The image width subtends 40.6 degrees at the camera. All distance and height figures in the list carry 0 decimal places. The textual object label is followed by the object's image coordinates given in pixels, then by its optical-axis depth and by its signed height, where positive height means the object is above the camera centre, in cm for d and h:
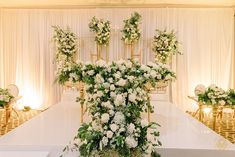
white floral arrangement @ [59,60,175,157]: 238 -33
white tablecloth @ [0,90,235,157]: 316 -66
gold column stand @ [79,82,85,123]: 412 -13
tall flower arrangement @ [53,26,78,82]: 823 +89
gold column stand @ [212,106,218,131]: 547 -59
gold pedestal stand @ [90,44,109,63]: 883 +68
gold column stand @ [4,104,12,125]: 631 -65
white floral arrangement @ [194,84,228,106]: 543 -32
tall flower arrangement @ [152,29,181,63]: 812 +85
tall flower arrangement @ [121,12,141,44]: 823 +129
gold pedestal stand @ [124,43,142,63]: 870 +70
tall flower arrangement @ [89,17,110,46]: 831 +130
